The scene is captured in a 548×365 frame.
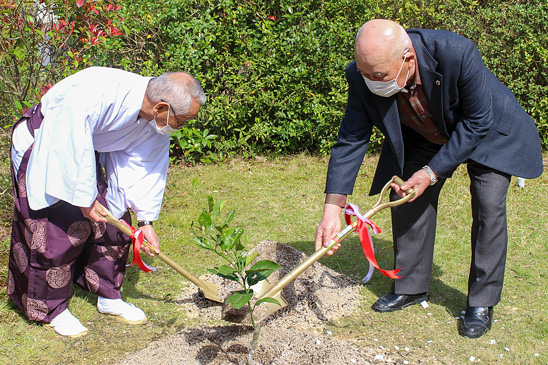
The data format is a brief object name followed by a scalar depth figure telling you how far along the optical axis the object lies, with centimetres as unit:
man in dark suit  293
